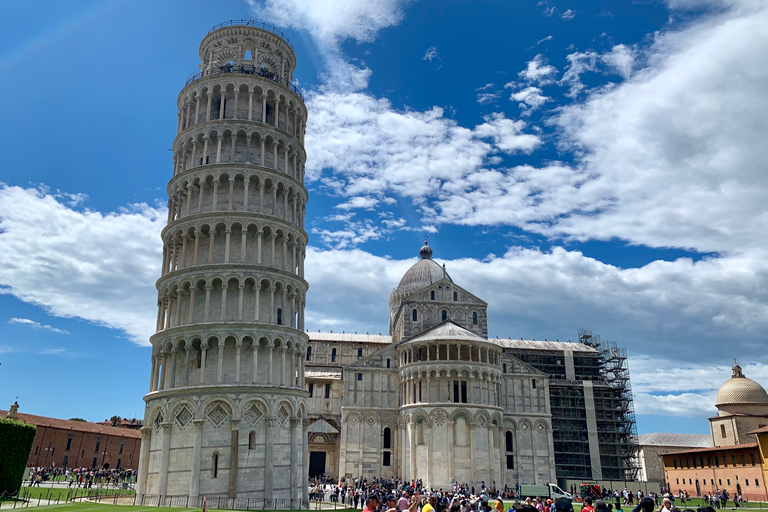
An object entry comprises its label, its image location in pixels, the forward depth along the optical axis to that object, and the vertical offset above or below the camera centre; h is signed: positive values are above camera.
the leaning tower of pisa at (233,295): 34.59 +9.73
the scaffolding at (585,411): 69.38 +4.57
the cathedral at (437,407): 55.19 +4.21
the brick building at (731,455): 52.31 -0.48
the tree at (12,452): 33.06 -0.12
